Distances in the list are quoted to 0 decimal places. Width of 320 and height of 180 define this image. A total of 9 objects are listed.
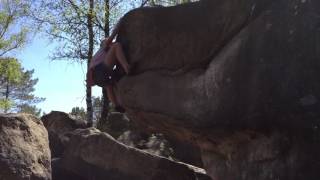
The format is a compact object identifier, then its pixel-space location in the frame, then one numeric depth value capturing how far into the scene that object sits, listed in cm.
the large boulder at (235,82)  316
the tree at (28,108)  2908
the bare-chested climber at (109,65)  444
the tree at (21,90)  2770
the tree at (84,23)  1423
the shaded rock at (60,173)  722
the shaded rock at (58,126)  833
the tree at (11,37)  1689
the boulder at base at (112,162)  643
